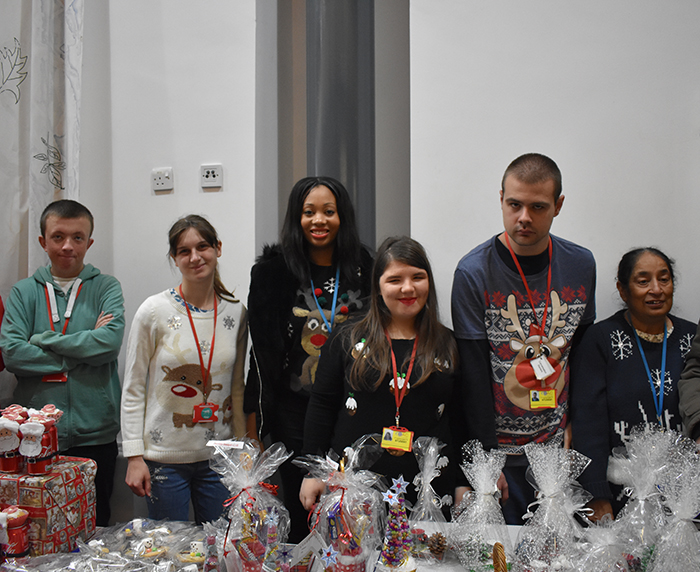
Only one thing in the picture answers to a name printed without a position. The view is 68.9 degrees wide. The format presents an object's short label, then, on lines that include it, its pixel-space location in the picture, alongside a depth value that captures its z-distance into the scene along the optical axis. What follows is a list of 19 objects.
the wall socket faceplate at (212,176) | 2.88
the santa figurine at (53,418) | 1.49
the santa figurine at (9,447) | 1.43
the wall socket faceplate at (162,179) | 2.94
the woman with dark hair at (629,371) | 1.84
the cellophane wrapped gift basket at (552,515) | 1.24
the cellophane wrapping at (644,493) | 1.25
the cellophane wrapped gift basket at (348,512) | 1.21
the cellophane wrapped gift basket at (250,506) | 1.24
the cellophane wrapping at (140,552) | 1.31
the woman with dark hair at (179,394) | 2.02
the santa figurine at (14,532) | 1.34
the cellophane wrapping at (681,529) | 1.18
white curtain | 2.58
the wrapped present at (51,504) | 1.40
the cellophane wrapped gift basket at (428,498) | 1.41
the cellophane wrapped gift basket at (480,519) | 1.28
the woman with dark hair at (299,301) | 2.00
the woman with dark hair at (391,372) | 1.66
